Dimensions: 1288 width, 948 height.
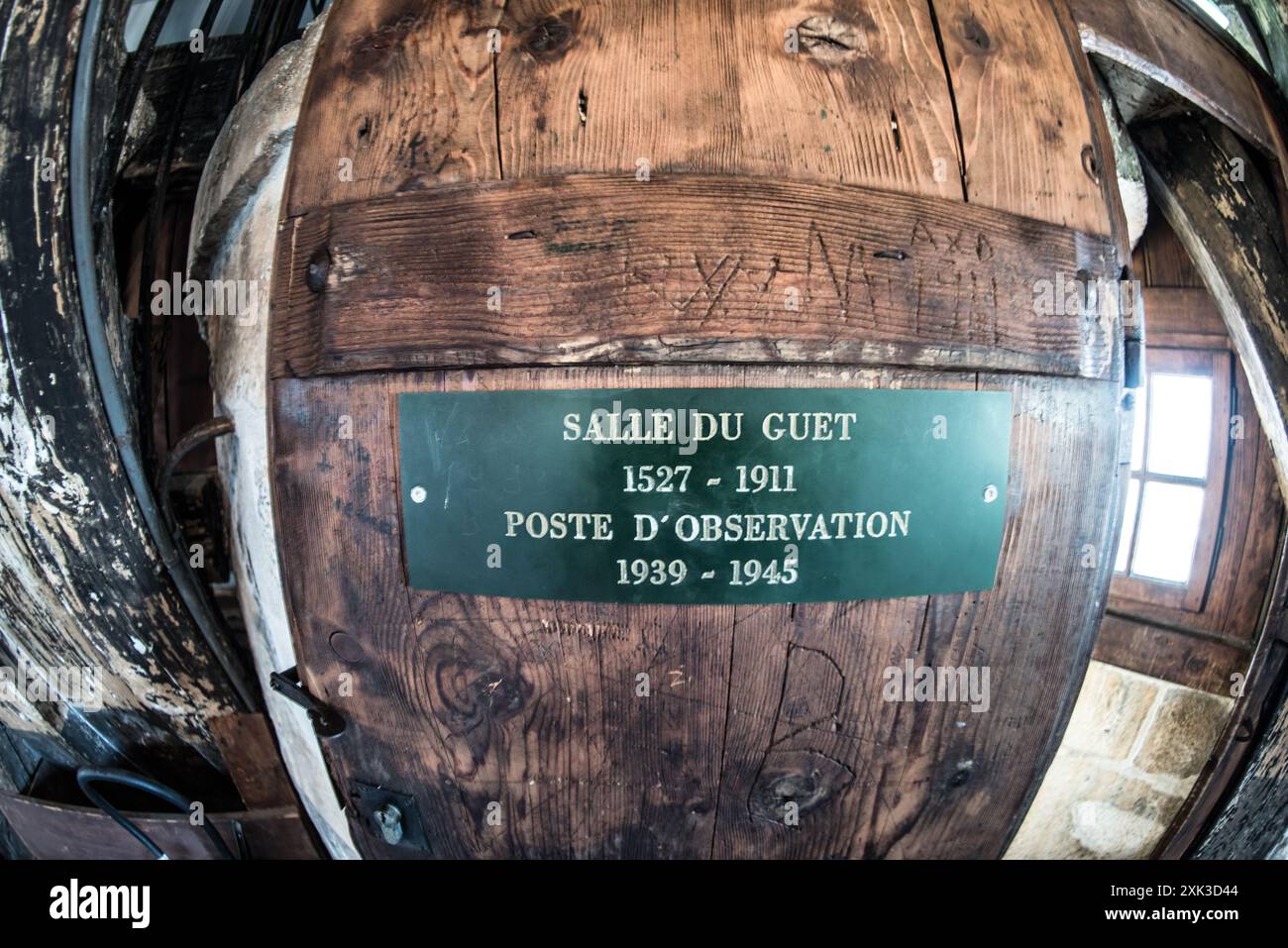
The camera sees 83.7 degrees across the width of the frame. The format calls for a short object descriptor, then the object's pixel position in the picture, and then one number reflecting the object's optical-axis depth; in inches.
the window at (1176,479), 78.7
